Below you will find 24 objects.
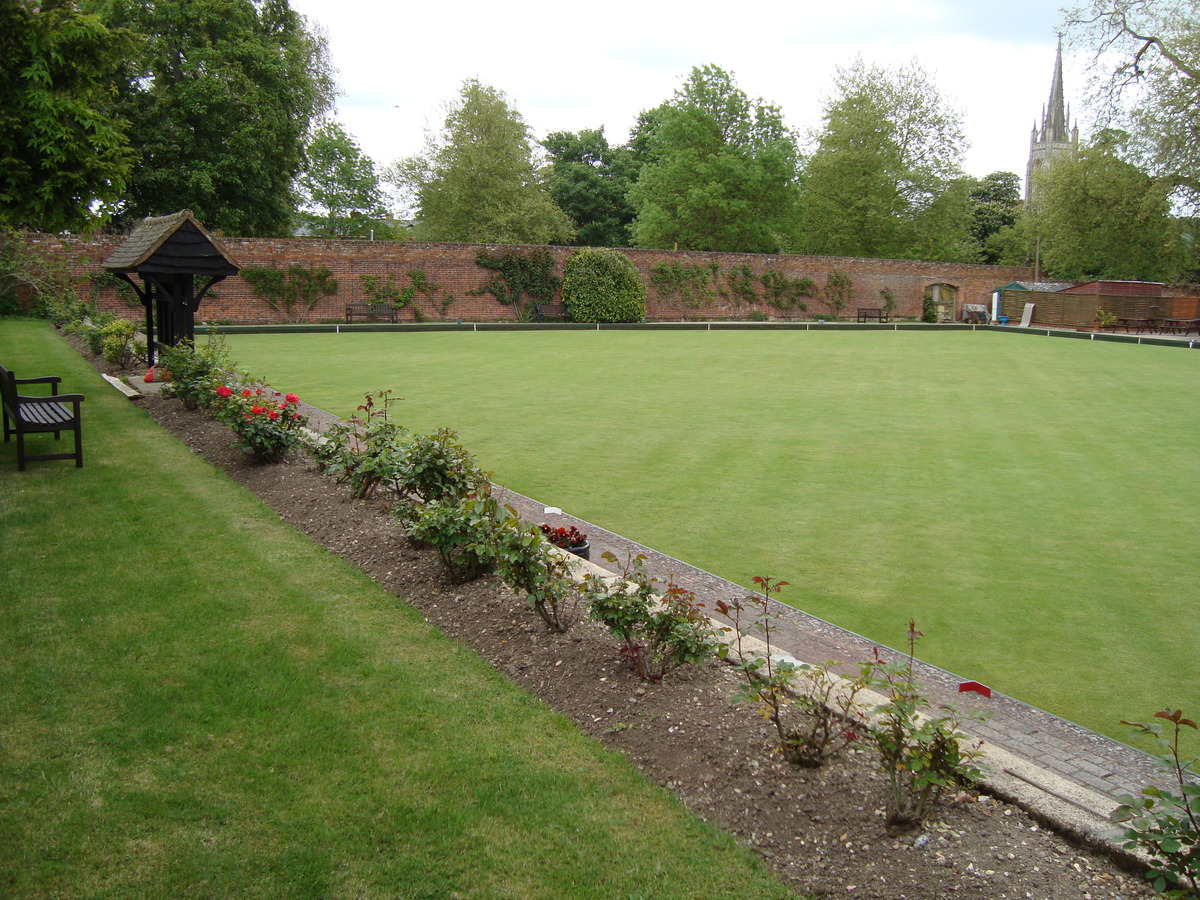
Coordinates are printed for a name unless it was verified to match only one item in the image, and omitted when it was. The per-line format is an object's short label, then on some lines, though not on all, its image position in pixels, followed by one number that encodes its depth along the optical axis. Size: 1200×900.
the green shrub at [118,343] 12.75
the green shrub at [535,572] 3.90
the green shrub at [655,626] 3.46
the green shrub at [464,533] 4.16
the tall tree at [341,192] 47.71
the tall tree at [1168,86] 31.75
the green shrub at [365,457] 5.60
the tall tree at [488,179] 40.09
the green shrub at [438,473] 5.15
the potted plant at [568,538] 4.92
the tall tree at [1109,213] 34.66
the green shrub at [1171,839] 2.05
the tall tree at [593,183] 49.81
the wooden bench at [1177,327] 33.69
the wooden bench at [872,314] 36.75
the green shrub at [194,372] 8.71
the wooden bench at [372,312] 27.59
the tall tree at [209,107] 26.03
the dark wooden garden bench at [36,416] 6.62
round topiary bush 30.61
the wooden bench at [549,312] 30.51
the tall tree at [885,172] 43.47
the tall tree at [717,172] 40.00
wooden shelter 10.41
